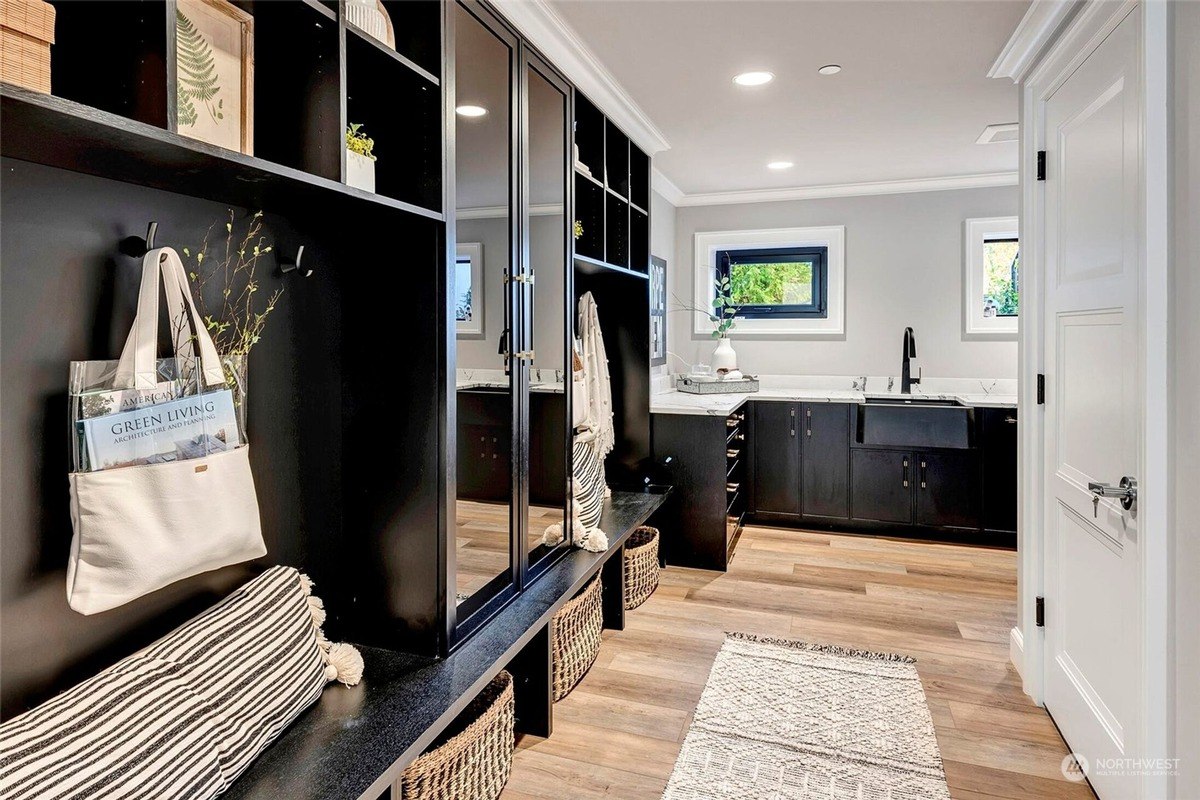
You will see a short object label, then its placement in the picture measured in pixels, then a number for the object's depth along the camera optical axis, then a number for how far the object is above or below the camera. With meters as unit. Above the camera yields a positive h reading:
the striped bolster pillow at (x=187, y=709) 1.07 -0.56
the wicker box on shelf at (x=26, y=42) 0.92 +0.49
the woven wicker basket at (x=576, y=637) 2.44 -0.89
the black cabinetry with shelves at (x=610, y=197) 2.97 +0.95
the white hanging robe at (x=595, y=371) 3.09 +0.12
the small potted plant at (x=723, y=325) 5.02 +0.55
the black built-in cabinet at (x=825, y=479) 3.89 -0.53
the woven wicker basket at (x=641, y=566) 3.29 -0.83
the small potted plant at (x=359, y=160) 1.59 +0.56
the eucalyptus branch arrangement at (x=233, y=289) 1.50 +0.25
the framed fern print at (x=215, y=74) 1.20 +0.59
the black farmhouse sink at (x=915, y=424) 4.32 -0.17
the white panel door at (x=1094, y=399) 1.75 +0.00
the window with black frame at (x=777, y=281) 5.18 +0.89
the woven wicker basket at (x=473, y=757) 1.59 -0.90
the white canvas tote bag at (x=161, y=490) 1.19 -0.17
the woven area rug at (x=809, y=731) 1.98 -1.10
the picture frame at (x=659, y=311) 4.75 +0.62
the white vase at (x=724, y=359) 5.01 +0.28
